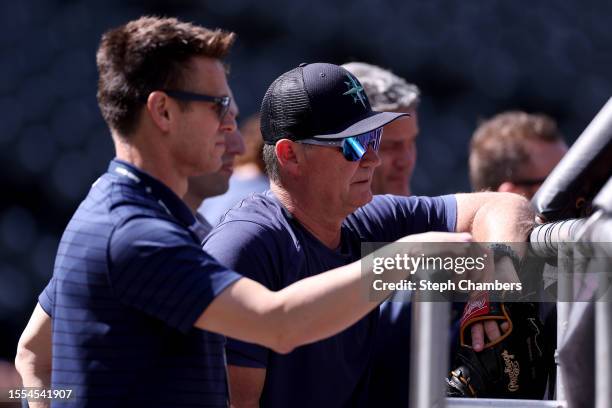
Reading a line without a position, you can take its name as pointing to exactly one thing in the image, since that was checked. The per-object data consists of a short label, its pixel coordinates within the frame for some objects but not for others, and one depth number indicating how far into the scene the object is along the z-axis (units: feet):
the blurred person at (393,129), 36.05
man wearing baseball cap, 32.46
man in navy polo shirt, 31.31
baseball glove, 32.34
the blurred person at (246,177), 36.27
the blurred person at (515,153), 36.57
